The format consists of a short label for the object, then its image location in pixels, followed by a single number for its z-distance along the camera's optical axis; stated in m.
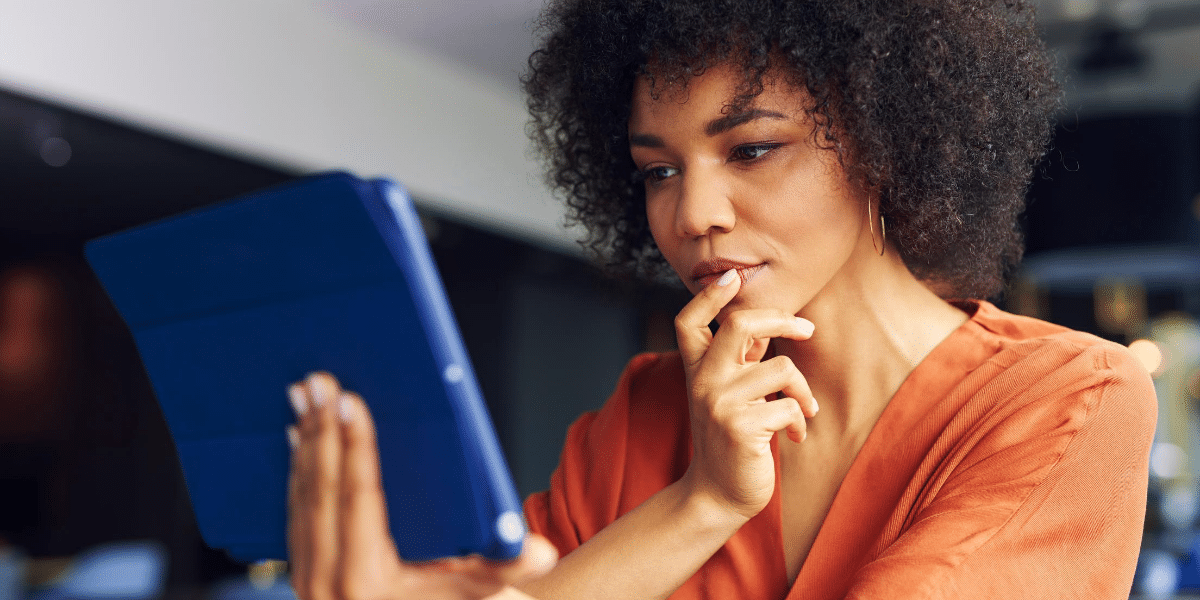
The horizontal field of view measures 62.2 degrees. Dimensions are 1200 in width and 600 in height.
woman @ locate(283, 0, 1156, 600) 0.82
